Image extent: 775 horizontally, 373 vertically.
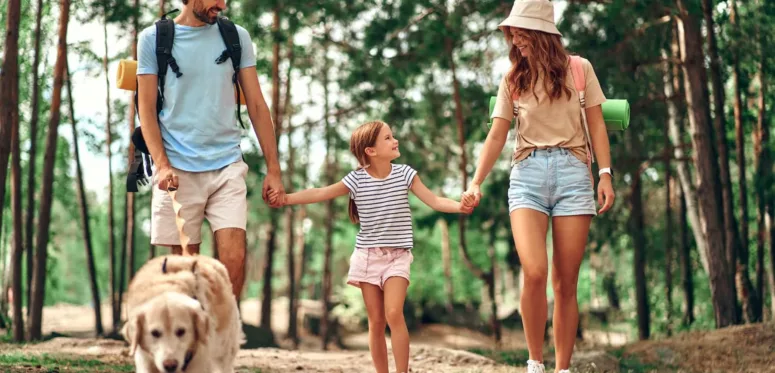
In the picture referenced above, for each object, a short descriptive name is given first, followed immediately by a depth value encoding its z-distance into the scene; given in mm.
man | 6254
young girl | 6961
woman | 6789
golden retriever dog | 4695
